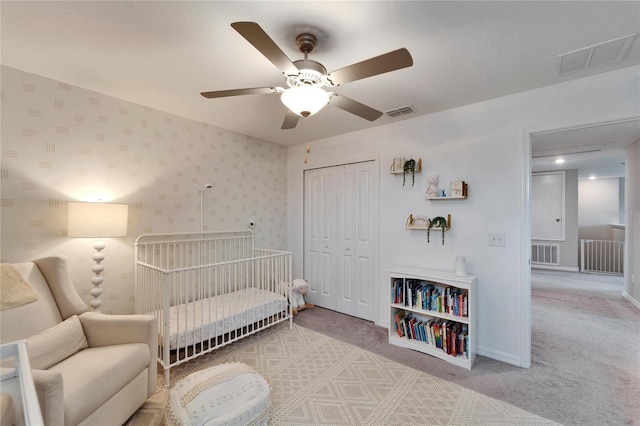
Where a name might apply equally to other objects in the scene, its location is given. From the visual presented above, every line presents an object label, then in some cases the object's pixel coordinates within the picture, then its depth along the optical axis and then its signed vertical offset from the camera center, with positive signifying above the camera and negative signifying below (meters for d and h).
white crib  2.34 -0.85
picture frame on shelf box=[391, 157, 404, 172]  3.07 +0.57
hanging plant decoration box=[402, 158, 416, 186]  2.99 +0.52
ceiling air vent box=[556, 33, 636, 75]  1.72 +1.10
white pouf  1.54 -1.12
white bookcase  2.46 -0.94
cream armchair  1.39 -0.84
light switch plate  2.53 -0.23
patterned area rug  1.79 -1.33
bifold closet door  3.48 -0.32
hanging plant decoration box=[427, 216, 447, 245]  2.77 -0.08
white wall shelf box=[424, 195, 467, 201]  2.71 +0.18
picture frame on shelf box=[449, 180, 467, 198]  2.66 +0.26
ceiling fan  1.27 +0.77
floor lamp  2.12 -0.10
